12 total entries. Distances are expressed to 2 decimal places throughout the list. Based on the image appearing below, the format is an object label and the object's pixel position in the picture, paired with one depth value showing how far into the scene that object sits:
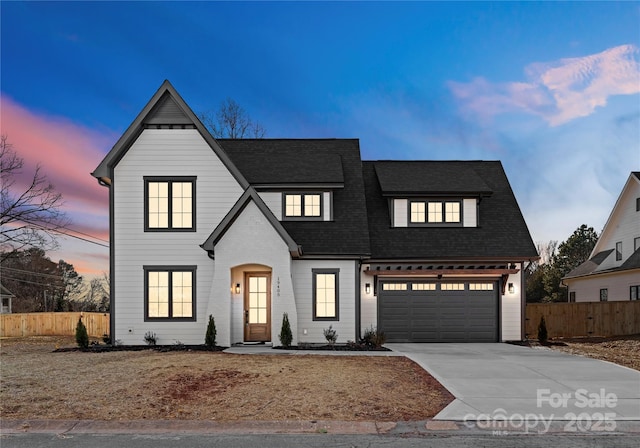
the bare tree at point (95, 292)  61.03
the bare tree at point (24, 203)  28.77
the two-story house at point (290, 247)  16.78
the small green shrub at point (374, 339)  16.69
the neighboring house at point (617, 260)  26.00
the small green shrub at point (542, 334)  18.94
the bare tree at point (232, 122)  33.62
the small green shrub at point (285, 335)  16.09
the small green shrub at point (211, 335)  15.83
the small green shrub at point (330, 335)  17.08
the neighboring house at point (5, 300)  46.12
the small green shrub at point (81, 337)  16.61
